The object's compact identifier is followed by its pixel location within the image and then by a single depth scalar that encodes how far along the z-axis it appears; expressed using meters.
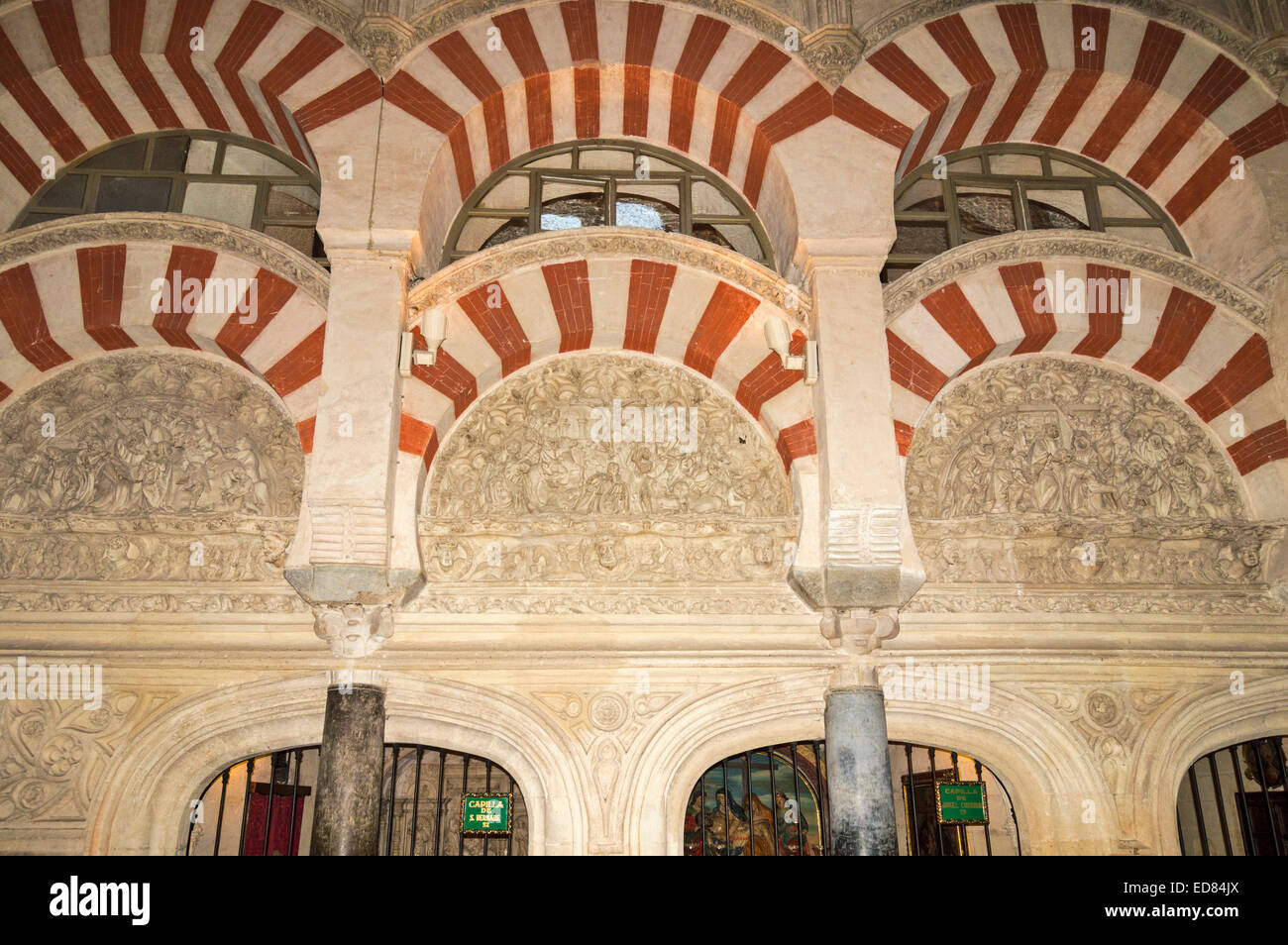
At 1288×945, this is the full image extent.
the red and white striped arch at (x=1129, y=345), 5.77
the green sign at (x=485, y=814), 5.70
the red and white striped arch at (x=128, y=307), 5.67
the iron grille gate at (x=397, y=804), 10.02
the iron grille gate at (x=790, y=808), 9.21
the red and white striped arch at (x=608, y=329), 5.72
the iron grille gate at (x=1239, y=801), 5.78
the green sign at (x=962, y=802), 5.76
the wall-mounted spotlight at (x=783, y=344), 5.48
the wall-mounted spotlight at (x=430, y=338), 5.37
